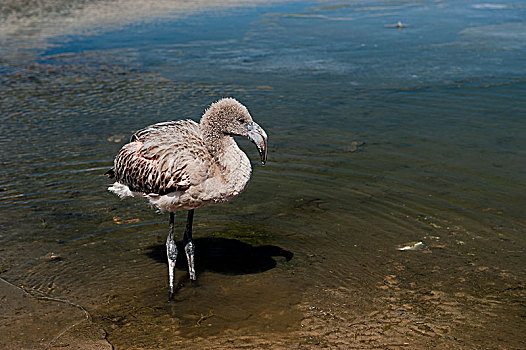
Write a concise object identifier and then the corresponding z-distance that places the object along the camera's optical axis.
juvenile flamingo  5.63
